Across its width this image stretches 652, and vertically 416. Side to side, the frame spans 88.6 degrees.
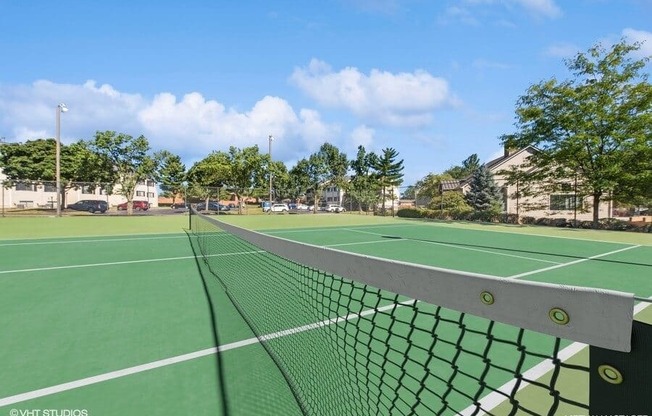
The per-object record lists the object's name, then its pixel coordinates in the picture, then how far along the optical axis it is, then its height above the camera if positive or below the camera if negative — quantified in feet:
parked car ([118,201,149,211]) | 137.18 -4.95
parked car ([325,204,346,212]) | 177.58 -5.07
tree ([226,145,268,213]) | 106.01 +8.73
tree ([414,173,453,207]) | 134.82 +5.69
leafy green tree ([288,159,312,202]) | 209.46 +13.07
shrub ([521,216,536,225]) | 76.45 -3.91
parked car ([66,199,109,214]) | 95.25 -3.83
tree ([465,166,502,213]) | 109.50 +3.28
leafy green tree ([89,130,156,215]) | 90.79 +9.95
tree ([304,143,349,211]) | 203.62 +19.43
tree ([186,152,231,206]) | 108.63 +7.03
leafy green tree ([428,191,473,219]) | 88.12 -1.10
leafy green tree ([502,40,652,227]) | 59.77 +14.32
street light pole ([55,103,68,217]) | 70.71 +12.94
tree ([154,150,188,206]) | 117.00 +8.05
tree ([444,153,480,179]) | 269.93 +29.48
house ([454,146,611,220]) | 71.10 -0.18
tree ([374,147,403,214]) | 175.63 +16.89
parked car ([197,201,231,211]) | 118.49 -3.80
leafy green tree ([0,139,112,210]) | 133.90 +12.79
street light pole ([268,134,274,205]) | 114.41 +11.59
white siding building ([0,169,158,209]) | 84.19 -0.82
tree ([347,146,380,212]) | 147.43 +8.86
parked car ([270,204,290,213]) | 139.48 -4.50
